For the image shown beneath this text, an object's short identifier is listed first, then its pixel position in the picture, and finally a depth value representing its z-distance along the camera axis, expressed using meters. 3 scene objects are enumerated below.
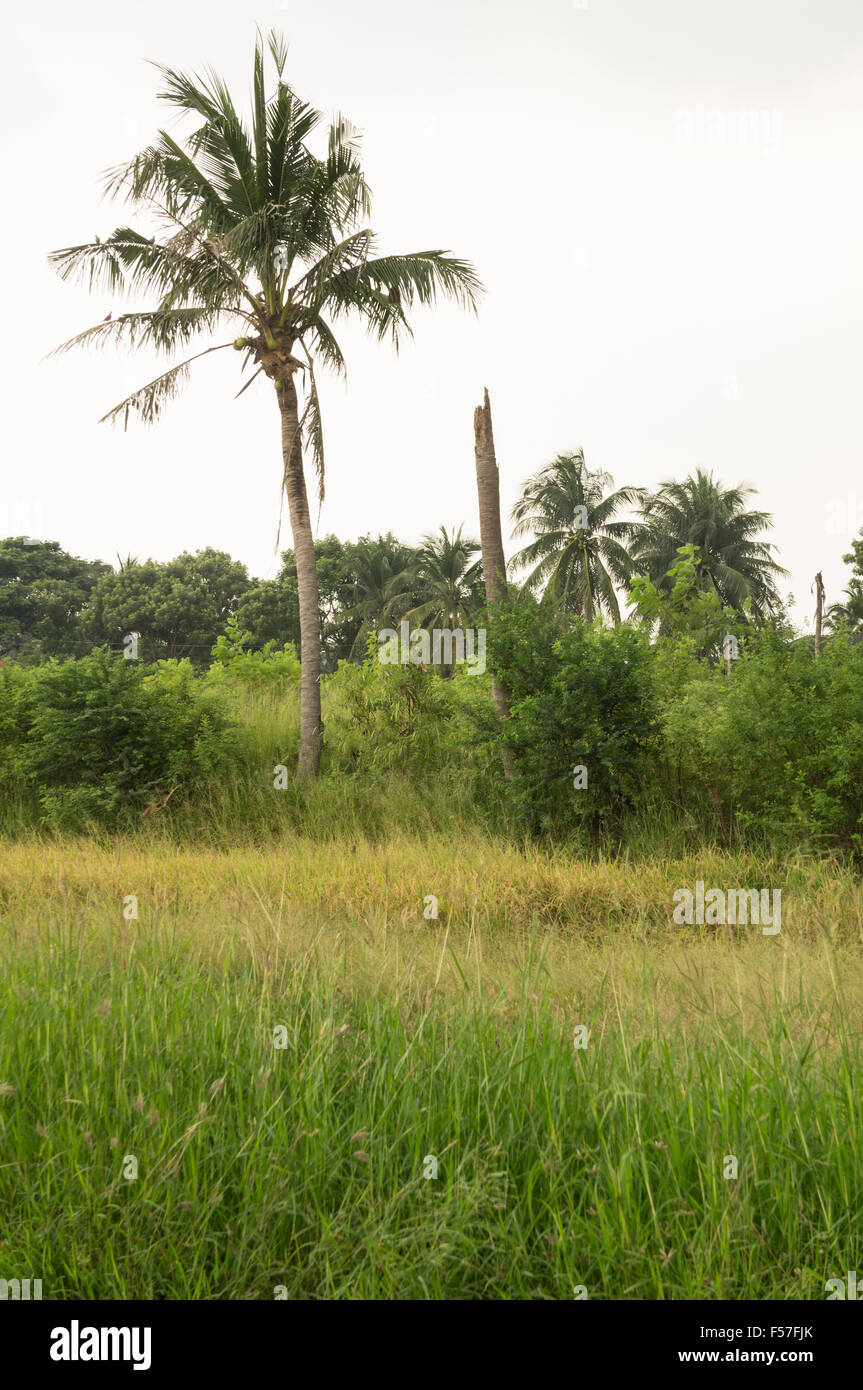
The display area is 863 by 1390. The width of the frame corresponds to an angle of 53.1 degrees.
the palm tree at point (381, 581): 43.47
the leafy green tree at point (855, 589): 39.22
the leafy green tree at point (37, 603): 42.88
